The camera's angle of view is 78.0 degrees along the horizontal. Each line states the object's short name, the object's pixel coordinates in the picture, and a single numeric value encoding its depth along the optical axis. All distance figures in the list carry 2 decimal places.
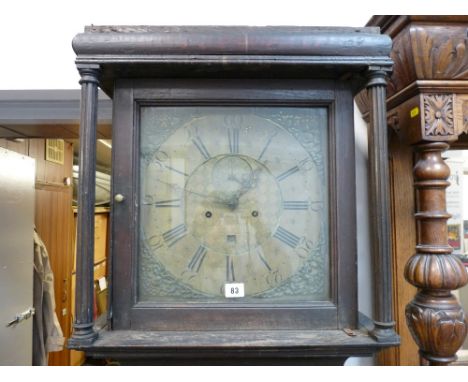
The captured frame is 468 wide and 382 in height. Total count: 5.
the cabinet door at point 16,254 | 1.46
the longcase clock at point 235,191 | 0.62
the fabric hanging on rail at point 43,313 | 1.83
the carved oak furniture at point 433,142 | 0.65
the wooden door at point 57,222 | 2.18
